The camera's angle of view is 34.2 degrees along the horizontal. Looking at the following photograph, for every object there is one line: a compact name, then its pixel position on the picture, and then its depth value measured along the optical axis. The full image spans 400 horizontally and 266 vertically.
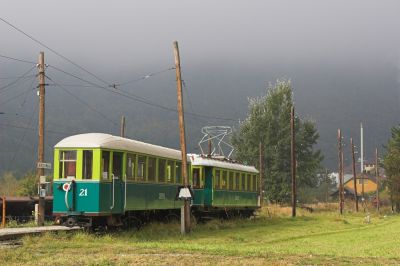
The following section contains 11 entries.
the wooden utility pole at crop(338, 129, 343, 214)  58.26
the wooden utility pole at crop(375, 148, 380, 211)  83.47
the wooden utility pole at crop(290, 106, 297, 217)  45.04
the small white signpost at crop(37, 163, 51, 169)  26.52
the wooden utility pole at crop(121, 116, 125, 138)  44.91
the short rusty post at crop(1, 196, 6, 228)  26.78
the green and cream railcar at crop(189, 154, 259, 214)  31.75
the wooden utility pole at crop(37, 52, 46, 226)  27.23
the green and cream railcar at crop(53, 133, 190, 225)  20.97
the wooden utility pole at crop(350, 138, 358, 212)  67.94
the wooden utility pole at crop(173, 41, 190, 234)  26.09
